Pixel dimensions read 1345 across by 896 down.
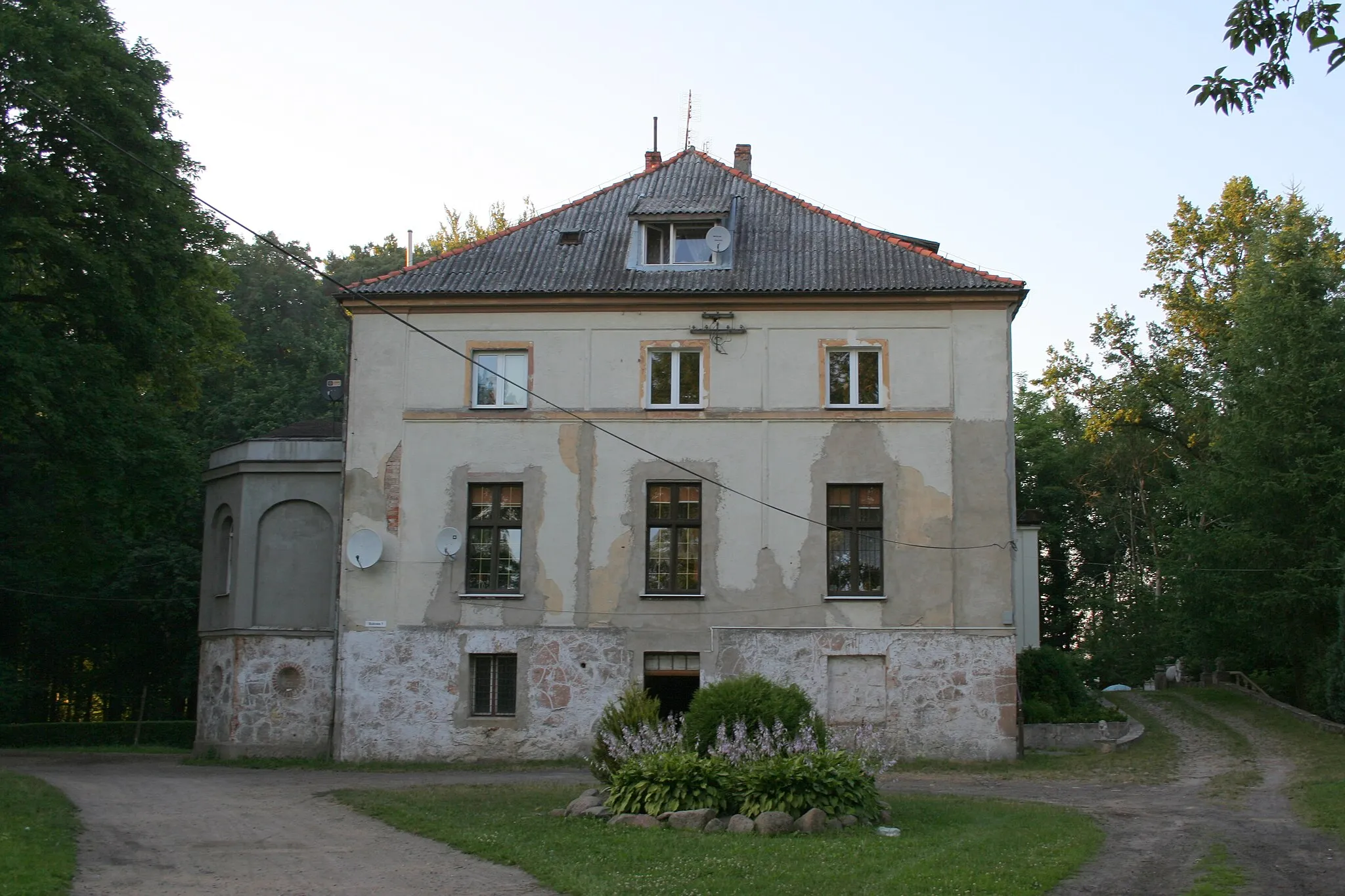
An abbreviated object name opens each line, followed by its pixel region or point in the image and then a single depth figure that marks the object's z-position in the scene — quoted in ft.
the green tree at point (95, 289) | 86.38
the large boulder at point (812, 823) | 49.26
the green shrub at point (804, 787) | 50.49
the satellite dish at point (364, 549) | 86.22
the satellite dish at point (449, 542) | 86.02
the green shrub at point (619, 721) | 57.36
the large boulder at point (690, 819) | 49.98
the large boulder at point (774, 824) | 48.88
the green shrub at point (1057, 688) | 90.43
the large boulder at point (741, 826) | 49.16
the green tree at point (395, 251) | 161.48
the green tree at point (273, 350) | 150.10
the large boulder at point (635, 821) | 50.60
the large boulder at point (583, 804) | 54.29
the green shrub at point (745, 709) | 57.26
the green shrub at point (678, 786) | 51.49
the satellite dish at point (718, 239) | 90.48
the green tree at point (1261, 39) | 32.71
